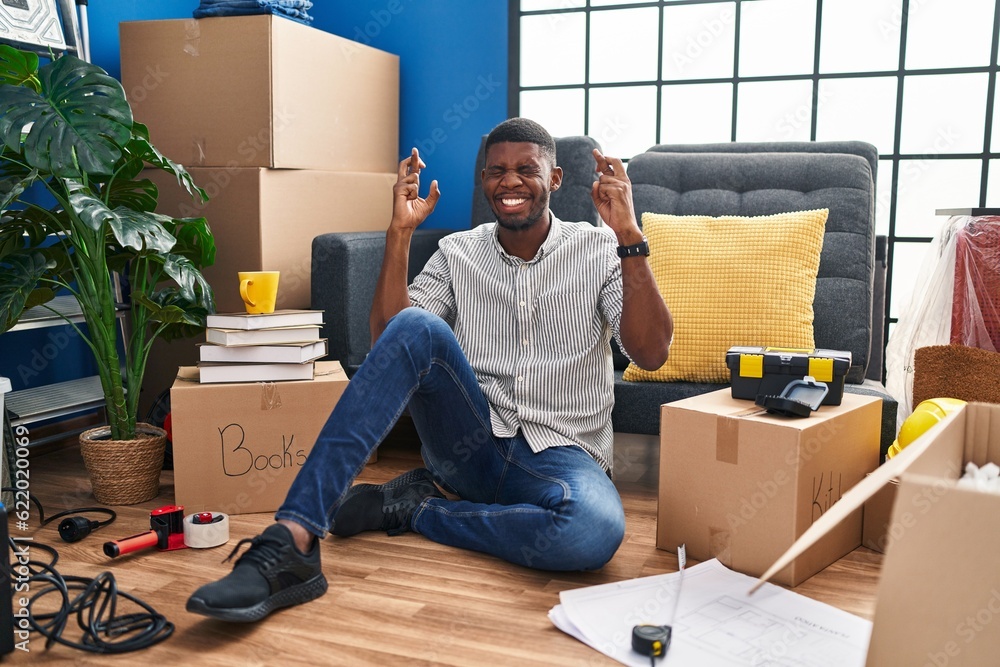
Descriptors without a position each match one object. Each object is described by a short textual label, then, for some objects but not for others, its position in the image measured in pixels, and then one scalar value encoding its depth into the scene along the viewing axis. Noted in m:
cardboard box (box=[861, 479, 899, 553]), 1.76
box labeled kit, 1.58
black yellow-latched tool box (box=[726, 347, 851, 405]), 1.74
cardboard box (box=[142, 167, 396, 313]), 2.49
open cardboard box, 0.82
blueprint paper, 1.29
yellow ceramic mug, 2.12
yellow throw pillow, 2.09
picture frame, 2.21
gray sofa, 2.17
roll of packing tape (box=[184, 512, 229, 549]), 1.77
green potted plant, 1.84
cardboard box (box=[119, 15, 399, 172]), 2.51
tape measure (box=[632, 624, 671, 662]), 1.28
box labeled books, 1.96
